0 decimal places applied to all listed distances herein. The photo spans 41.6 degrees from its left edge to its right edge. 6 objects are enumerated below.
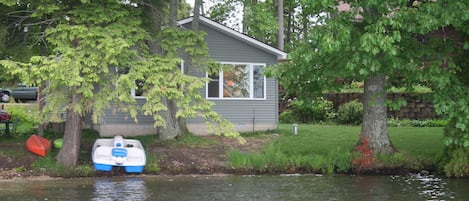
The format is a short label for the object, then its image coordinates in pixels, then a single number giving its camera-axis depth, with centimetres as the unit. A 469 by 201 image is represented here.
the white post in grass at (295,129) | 2223
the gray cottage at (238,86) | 2194
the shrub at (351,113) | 2678
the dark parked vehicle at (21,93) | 3500
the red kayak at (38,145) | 1762
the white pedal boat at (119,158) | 1656
